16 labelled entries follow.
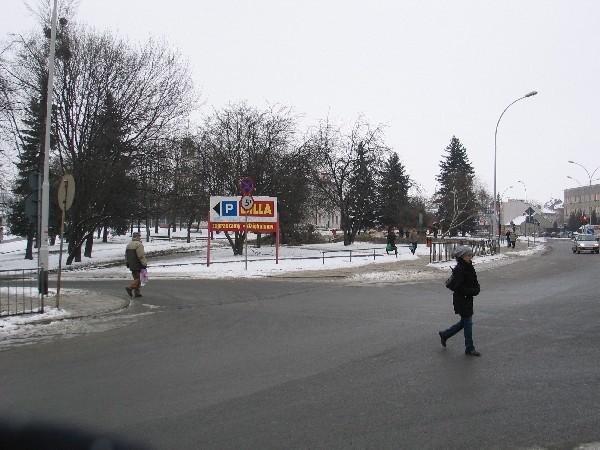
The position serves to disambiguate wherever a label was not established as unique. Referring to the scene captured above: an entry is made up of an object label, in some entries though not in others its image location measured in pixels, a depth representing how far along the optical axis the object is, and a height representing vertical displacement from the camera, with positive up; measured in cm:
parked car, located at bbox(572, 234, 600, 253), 4409 -29
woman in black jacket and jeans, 830 -73
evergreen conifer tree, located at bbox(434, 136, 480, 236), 7431 +721
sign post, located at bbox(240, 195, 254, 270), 2227 +148
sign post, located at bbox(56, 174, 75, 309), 1267 +106
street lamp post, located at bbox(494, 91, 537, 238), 3547 +850
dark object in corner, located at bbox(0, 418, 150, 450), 407 -159
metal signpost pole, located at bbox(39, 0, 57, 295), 1432 +119
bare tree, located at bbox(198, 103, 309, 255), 3662 +557
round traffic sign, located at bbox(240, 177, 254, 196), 2178 +208
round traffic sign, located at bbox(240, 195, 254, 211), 2227 +148
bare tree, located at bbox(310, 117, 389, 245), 5044 +589
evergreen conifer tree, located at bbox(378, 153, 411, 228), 5241 +408
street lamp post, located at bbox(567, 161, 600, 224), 10445 +967
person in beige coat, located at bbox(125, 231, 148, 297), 1516 -56
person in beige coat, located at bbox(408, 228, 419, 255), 3588 -50
